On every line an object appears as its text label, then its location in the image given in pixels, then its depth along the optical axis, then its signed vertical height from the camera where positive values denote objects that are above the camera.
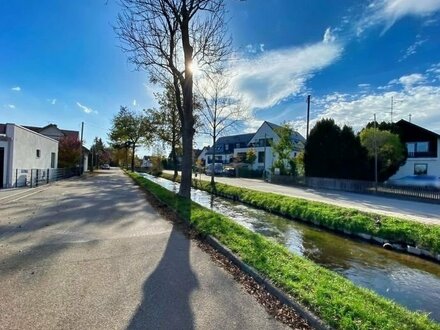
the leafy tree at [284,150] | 34.66 +2.55
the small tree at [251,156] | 51.82 +2.53
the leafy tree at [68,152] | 32.57 +1.48
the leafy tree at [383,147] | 26.66 +2.52
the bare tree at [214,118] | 28.73 +5.03
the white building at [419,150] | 31.62 +2.85
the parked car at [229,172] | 46.94 -0.34
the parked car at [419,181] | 22.45 -0.46
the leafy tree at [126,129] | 46.16 +5.86
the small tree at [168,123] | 33.66 +5.29
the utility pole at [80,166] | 35.98 -0.18
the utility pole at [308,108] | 33.21 +7.26
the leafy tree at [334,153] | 26.44 +1.86
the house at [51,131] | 46.88 +5.38
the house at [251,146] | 51.69 +4.92
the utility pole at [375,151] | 23.01 +1.87
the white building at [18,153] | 17.67 +0.71
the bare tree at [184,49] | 13.13 +5.98
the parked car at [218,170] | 49.47 -0.09
